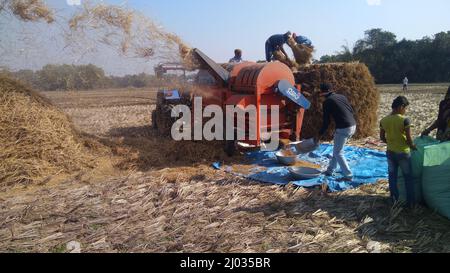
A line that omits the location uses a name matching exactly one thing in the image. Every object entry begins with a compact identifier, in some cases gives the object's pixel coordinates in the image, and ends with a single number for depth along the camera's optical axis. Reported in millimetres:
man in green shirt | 4543
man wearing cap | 5824
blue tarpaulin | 5793
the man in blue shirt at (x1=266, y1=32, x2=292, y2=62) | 9219
